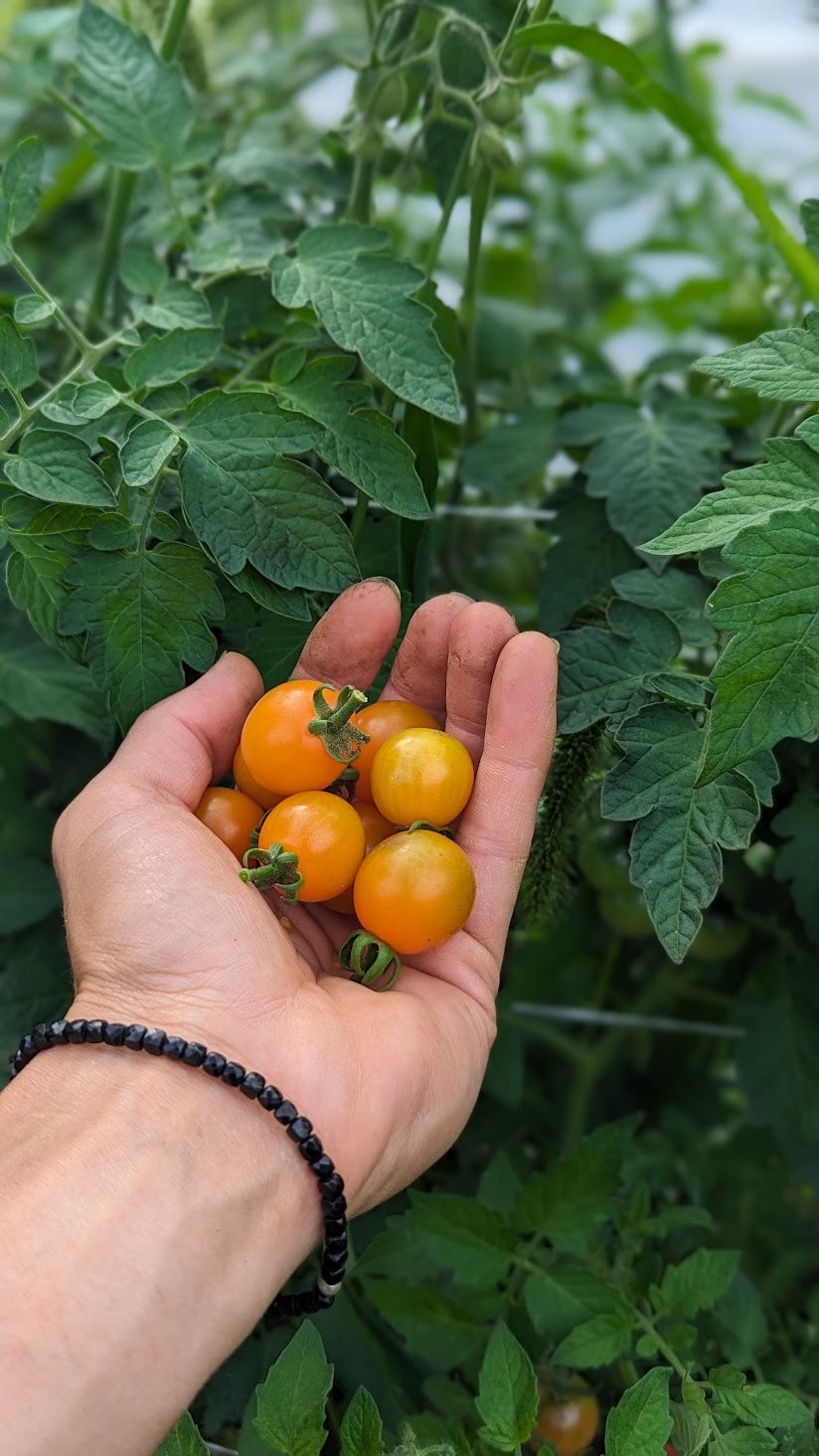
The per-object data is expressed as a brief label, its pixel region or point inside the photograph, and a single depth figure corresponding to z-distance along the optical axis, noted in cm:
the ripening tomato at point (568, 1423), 32
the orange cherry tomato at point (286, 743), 28
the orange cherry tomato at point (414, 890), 28
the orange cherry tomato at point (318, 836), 28
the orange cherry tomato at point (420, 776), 29
